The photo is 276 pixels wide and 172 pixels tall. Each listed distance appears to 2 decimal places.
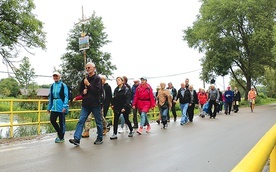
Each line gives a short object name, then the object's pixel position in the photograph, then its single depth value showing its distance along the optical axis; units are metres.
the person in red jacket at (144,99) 10.19
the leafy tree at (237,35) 33.94
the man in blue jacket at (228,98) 19.94
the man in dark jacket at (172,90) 15.60
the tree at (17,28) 24.95
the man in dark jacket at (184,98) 13.54
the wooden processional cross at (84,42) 10.80
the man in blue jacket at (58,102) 7.93
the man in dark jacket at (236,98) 21.67
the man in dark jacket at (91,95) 7.61
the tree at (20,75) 24.83
